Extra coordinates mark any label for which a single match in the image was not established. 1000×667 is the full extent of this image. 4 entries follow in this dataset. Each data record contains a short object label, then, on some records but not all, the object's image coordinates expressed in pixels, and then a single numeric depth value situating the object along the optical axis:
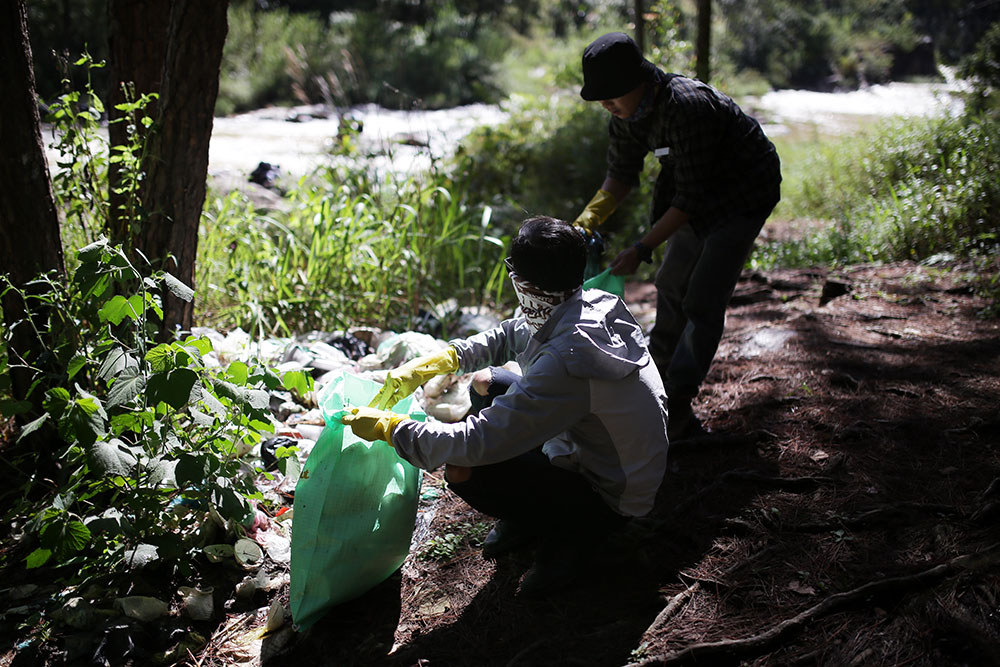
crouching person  1.64
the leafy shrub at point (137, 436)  1.70
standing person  2.33
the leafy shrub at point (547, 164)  6.28
